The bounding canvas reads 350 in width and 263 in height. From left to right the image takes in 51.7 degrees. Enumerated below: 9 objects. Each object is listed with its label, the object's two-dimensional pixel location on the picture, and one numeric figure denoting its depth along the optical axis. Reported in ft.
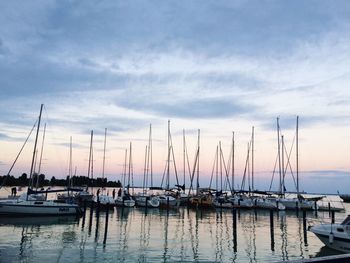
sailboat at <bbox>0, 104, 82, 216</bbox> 136.78
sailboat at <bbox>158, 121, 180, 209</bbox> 195.93
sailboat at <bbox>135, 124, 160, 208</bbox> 202.12
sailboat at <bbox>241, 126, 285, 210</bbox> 204.13
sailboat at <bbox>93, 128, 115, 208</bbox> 185.57
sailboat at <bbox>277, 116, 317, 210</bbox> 210.18
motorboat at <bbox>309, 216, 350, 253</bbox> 79.00
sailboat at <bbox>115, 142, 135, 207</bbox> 199.31
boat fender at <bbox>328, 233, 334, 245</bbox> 80.89
